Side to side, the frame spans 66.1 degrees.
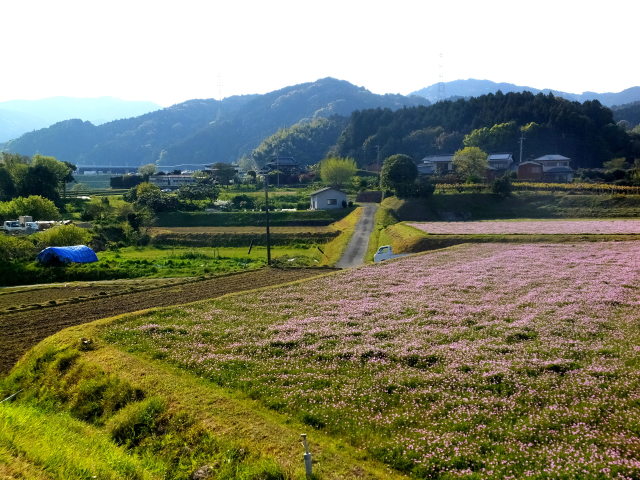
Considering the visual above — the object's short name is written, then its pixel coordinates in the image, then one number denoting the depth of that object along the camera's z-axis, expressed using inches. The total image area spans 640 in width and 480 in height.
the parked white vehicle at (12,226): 2822.8
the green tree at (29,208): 3218.5
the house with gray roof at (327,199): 3535.9
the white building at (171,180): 5674.2
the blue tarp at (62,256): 1935.3
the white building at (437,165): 5093.5
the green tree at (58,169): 4190.7
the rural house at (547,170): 4315.5
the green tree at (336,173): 4608.8
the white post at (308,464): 456.4
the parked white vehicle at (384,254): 1946.4
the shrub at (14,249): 2021.9
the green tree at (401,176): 3341.5
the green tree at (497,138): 5674.2
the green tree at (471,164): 4259.4
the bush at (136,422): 586.9
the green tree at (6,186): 3966.5
